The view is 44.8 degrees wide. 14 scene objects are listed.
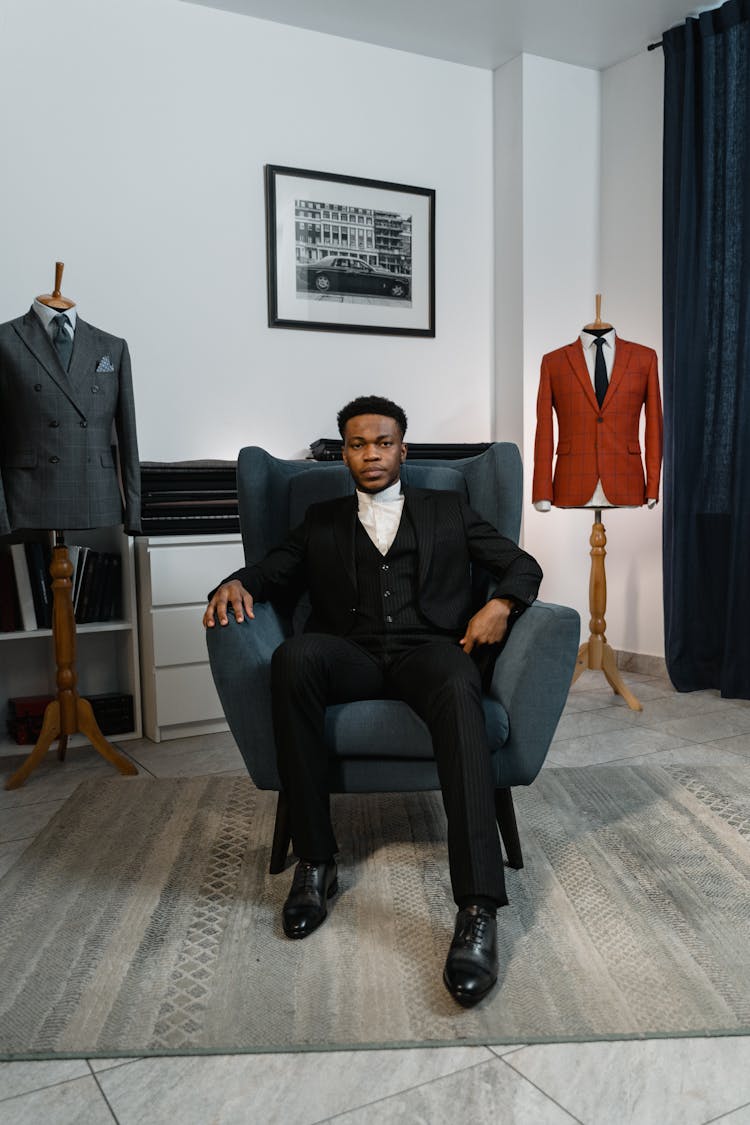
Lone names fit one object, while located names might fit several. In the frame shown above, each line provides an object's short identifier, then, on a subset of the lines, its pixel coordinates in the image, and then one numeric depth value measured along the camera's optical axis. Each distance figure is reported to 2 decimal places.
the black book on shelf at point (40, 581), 3.08
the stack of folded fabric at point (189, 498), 3.18
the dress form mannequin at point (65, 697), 2.88
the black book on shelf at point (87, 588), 3.19
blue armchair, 1.93
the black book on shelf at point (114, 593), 3.26
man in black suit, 1.70
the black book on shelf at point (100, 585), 3.22
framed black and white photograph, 3.76
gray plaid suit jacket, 2.71
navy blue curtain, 3.59
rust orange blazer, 3.53
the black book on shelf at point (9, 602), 3.05
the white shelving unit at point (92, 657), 3.22
